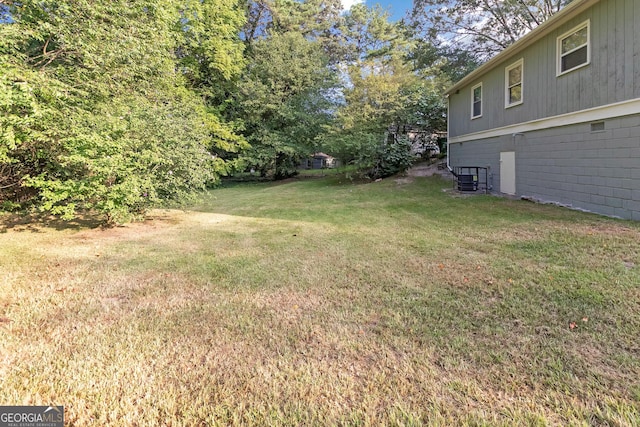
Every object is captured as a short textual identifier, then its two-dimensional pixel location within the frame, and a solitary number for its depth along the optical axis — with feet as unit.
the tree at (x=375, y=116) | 47.55
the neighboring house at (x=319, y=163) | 115.85
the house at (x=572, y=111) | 20.40
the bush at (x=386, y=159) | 48.70
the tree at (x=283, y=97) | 61.05
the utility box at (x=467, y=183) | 35.70
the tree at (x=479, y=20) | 52.65
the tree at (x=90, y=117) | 17.28
